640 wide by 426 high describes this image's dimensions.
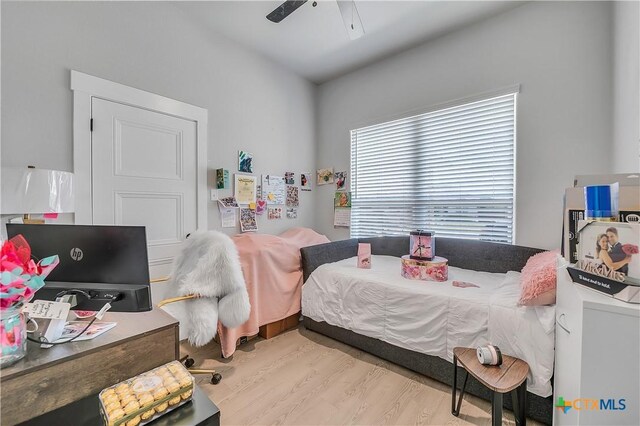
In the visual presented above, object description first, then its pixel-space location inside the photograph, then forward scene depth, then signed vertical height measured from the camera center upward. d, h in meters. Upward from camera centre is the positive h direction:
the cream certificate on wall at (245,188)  2.60 +0.22
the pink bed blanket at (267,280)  2.01 -0.60
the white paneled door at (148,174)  1.83 +0.28
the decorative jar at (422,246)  2.06 -0.29
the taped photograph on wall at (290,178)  3.13 +0.40
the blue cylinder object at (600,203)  0.87 +0.03
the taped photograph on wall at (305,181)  3.33 +0.39
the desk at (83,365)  0.67 -0.47
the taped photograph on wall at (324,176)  3.39 +0.46
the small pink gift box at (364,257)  2.33 -0.43
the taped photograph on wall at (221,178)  2.42 +0.30
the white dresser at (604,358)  0.65 -0.40
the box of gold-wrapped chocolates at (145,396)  0.66 -0.52
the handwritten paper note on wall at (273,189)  2.89 +0.24
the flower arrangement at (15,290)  0.66 -0.22
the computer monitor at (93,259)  0.97 -0.19
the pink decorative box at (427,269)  1.94 -0.46
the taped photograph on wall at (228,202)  2.50 +0.08
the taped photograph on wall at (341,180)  3.27 +0.38
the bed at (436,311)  1.31 -0.65
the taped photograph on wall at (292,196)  3.16 +0.17
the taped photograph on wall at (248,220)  2.66 -0.11
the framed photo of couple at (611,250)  0.72 -0.12
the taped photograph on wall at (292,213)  3.17 -0.04
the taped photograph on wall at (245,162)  2.64 +0.51
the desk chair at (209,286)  1.57 -0.48
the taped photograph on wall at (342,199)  3.23 +0.14
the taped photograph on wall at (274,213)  2.95 -0.04
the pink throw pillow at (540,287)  1.26 -0.38
